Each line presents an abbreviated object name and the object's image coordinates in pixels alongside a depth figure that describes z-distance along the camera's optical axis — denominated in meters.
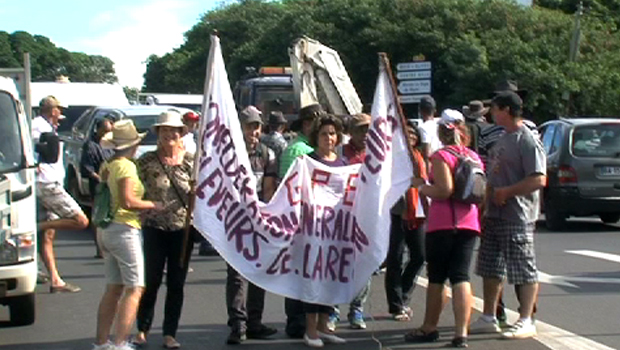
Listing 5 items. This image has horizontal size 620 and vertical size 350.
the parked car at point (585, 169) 17.30
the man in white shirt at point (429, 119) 13.47
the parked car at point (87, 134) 17.38
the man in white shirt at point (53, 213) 11.45
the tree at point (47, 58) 89.48
